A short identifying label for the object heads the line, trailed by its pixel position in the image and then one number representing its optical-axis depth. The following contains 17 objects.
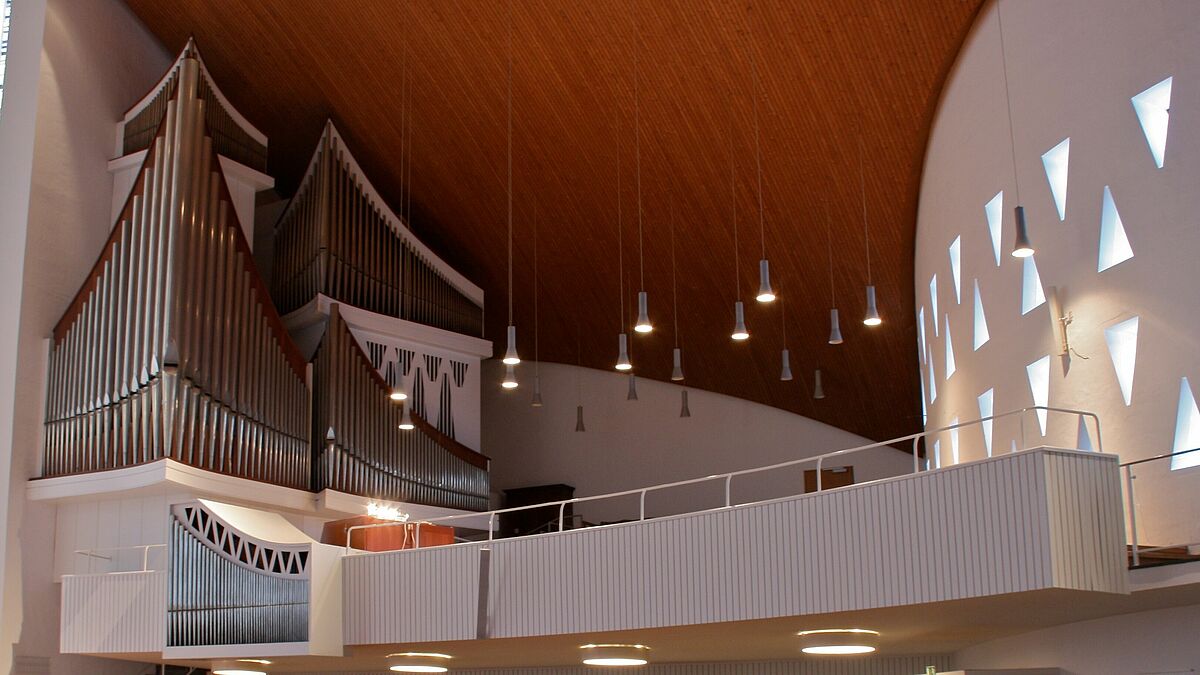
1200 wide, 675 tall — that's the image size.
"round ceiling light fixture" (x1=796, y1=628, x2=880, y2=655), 11.89
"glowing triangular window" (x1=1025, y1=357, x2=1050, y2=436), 11.83
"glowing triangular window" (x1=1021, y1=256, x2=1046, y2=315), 11.89
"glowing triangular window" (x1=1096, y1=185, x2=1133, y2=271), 10.41
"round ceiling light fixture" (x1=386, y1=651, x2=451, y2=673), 14.82
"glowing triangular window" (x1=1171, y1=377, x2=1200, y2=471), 9.48
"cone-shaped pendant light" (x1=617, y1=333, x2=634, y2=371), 15.45
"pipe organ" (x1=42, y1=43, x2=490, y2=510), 15.27
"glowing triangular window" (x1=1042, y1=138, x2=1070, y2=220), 11.36
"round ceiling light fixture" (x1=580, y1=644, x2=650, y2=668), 13.62
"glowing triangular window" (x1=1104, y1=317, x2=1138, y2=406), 10.31
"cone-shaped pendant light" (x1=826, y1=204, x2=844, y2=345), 15.15
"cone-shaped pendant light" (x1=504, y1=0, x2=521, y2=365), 13.83
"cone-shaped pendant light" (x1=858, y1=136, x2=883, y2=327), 13.34
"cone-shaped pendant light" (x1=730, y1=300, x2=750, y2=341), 14.06
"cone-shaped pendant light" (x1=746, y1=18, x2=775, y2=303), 12.69
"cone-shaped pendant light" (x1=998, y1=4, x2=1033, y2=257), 9.86
